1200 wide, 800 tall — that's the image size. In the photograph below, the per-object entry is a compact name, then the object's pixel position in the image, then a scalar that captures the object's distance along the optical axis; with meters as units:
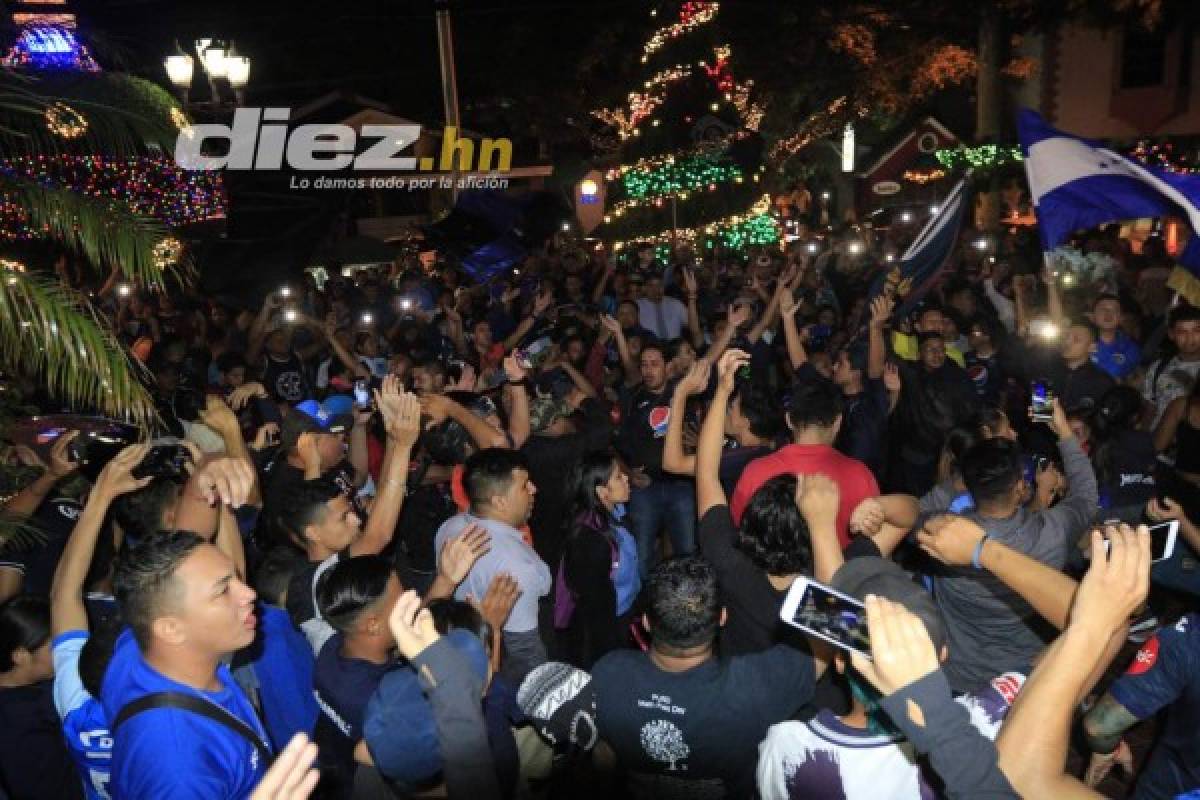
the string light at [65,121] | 4.61
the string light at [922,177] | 31.13
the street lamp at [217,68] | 12.21
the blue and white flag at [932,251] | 8.94
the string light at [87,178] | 4.78
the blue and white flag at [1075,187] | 7.43
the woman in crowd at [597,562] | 4.95
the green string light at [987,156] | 22.95
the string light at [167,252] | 4.76
